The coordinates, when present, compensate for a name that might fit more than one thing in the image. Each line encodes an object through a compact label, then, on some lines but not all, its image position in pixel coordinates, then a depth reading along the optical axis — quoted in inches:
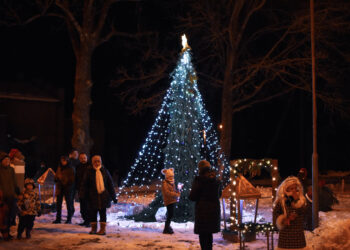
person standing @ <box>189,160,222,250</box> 315.9
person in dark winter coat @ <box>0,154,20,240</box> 410.3
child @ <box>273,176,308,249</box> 271.3
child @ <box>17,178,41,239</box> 402.0
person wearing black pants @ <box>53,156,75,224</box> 490.6
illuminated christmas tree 524.4
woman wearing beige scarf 425.4
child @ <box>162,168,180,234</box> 435.5
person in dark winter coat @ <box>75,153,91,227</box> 472.1
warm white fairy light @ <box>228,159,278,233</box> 403.2
